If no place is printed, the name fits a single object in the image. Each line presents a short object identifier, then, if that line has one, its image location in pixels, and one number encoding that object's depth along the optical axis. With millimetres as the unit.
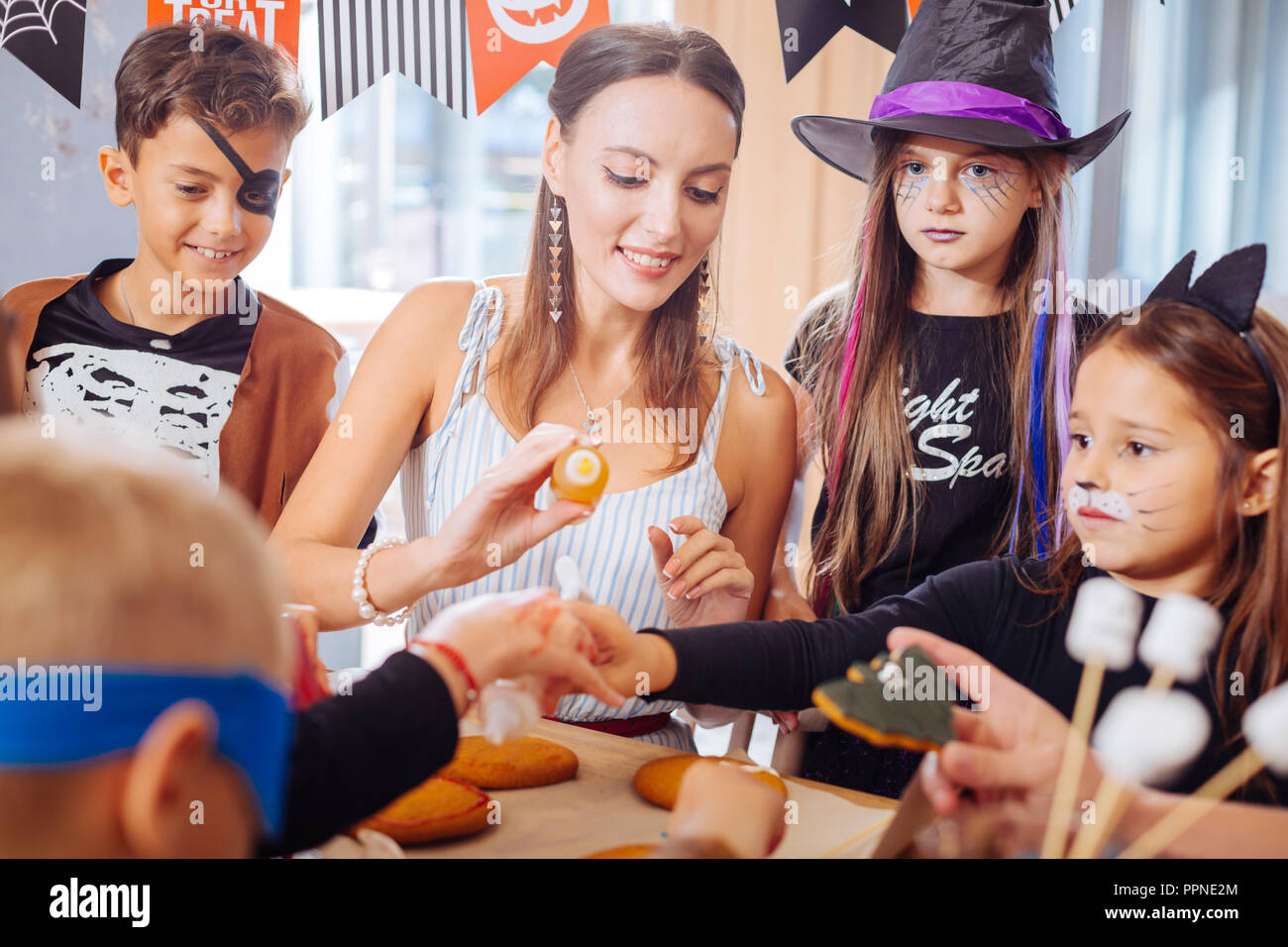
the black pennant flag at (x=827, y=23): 1594
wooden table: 829
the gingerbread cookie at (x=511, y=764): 927
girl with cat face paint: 956
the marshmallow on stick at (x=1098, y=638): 891
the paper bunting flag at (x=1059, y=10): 1715
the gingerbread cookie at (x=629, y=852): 782
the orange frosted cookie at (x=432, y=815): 821
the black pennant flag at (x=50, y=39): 1465
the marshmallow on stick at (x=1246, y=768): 764
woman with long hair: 1255
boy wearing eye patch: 1352
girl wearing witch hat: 1281
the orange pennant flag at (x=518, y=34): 1513
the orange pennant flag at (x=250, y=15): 1462
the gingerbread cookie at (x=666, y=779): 902
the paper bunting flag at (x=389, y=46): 1495
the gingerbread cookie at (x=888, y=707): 695
